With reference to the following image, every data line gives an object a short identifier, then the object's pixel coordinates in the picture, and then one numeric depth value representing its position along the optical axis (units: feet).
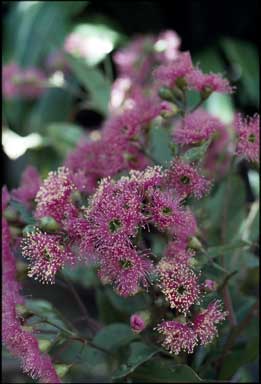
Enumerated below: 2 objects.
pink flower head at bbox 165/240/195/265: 2.32
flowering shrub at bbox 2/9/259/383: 2.26
